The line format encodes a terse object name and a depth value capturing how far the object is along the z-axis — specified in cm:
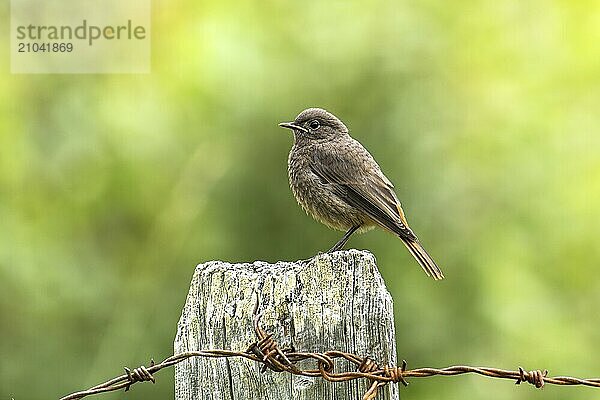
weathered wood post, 551
